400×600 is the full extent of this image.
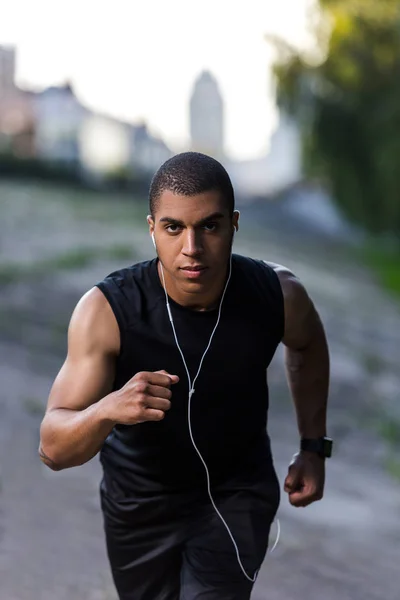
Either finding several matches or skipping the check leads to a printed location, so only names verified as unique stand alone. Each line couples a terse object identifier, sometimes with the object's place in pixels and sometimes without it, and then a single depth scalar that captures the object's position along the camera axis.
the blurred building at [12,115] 29.41
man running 2.50
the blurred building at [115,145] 34.28
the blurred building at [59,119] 34.97
